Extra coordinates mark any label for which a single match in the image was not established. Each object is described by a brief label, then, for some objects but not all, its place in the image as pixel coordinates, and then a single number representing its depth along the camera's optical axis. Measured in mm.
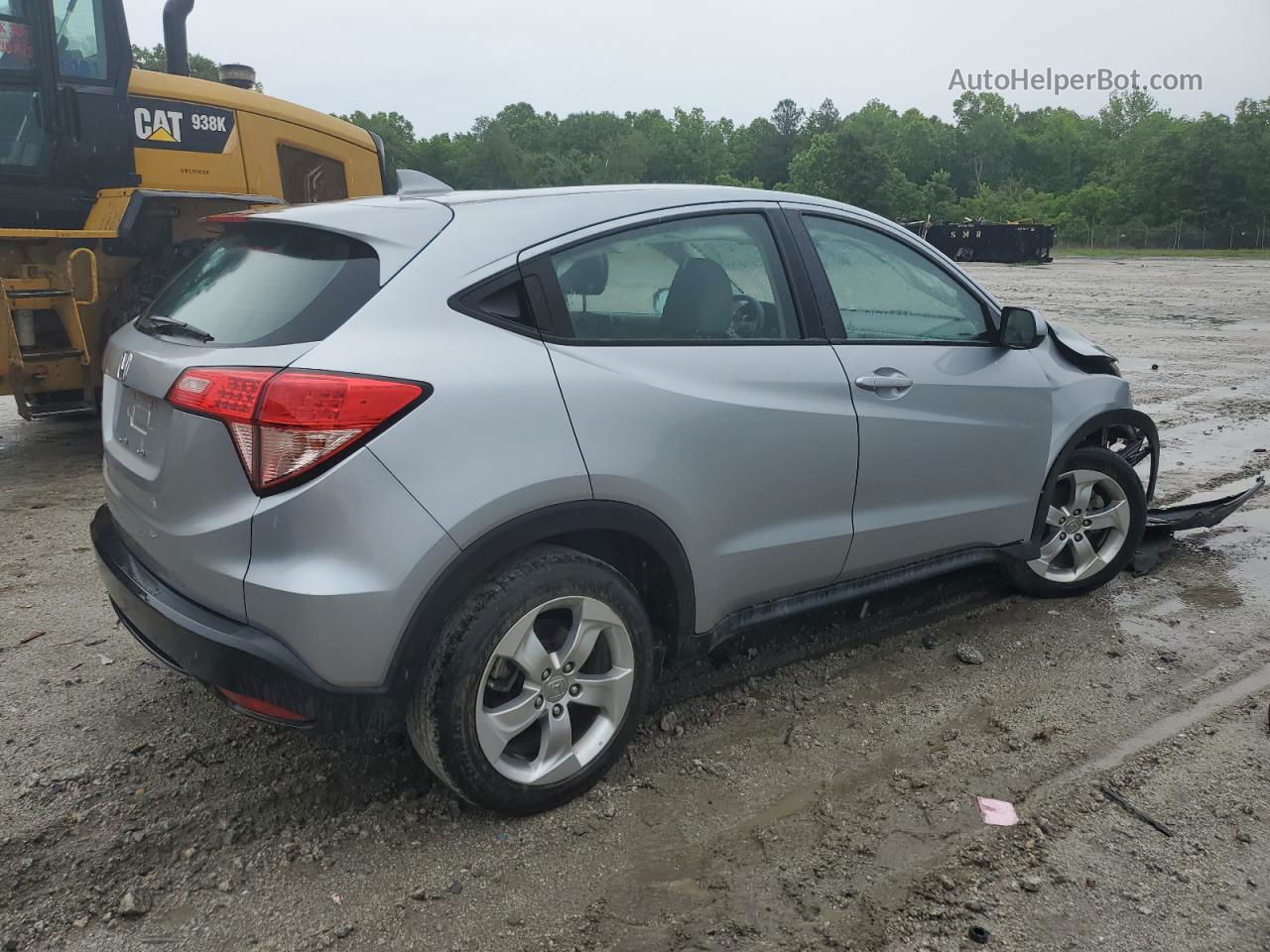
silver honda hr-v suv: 2441
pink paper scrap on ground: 2885
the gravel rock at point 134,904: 2494
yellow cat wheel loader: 6383
